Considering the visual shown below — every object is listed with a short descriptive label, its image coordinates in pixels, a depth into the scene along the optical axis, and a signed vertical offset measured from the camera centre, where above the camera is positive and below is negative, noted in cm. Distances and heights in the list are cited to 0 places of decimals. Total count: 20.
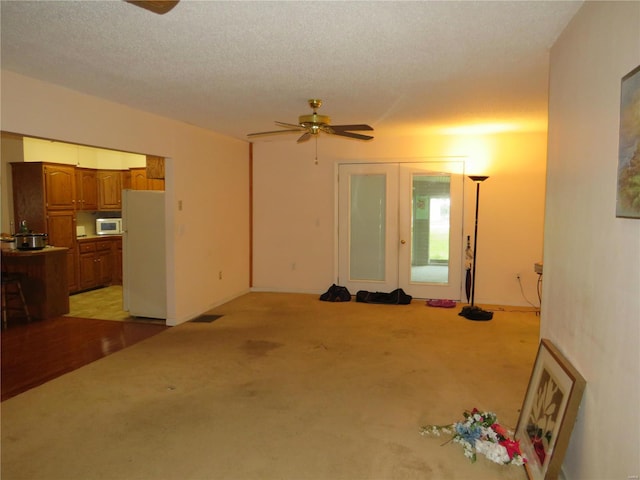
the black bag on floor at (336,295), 662 -121
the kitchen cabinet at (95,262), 723 -83
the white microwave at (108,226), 777 -23
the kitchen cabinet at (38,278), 560 -83
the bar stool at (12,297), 542 -106
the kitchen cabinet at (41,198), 657 +22
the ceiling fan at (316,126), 402 +81
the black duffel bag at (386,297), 641 -121
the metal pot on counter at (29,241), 564 -36
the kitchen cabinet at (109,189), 771 +42
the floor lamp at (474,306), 559 -121
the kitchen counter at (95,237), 725 -41
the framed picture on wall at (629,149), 156 +25
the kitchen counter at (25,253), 543 -50
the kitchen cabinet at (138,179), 762 +59
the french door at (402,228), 651 -19
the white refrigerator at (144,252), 551 -49
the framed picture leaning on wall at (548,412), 210 -104
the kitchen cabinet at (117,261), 785 -86
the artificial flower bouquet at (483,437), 253 -135
